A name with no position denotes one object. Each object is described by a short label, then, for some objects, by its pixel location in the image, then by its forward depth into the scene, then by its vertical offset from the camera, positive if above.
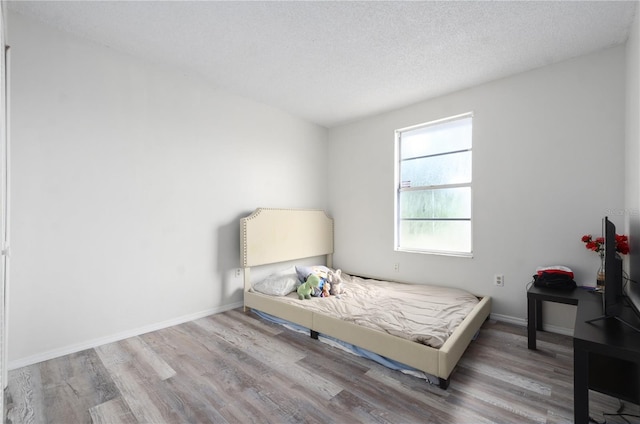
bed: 1.92 -0.92
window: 3.35 +0.29
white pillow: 3.15 -0.85
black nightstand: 2.26 -0.70
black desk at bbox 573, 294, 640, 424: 1.37 -0.80
